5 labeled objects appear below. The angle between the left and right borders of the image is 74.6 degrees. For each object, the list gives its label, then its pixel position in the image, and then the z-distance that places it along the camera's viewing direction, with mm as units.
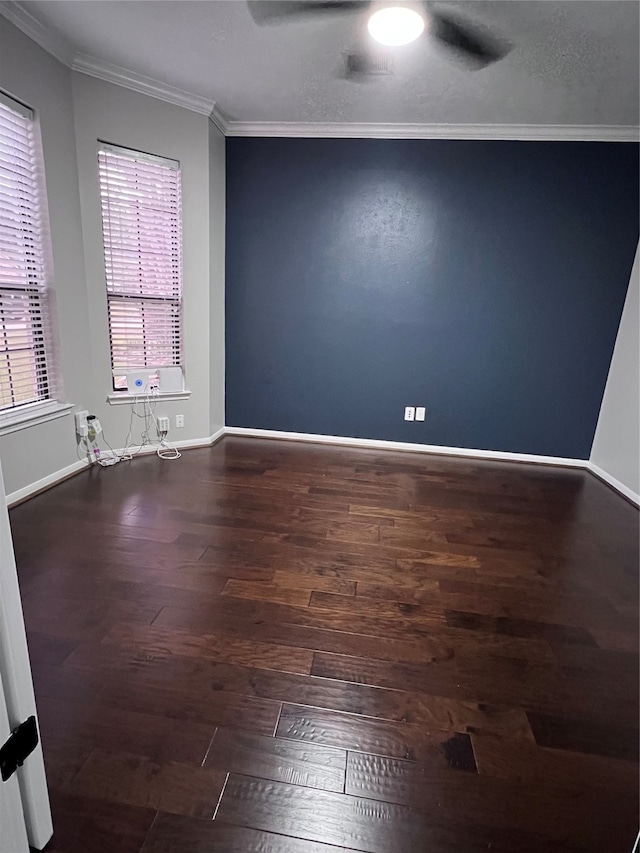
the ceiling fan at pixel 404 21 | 1992
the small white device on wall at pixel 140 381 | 3297
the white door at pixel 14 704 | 776
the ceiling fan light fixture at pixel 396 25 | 1982
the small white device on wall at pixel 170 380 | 3430
